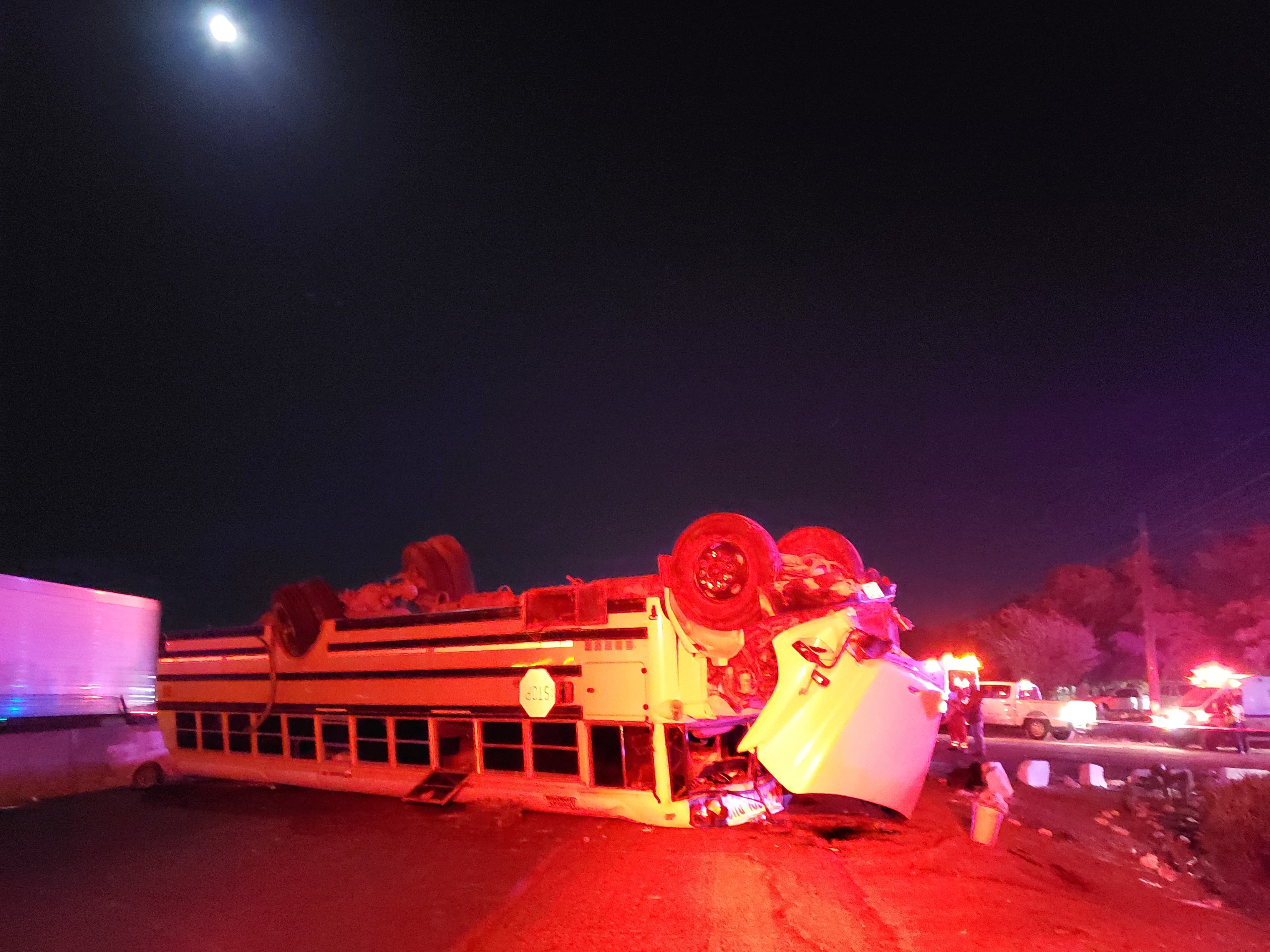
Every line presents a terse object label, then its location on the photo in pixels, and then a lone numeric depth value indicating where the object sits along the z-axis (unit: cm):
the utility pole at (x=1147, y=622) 2869
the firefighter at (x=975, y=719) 1033
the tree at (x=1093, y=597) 4103
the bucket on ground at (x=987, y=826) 713
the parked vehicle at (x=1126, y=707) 2756
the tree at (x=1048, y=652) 3762
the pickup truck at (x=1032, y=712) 2016
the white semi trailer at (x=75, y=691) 1081
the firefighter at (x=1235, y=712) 1875
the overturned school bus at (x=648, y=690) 668
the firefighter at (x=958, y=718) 909
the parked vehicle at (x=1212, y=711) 1858
